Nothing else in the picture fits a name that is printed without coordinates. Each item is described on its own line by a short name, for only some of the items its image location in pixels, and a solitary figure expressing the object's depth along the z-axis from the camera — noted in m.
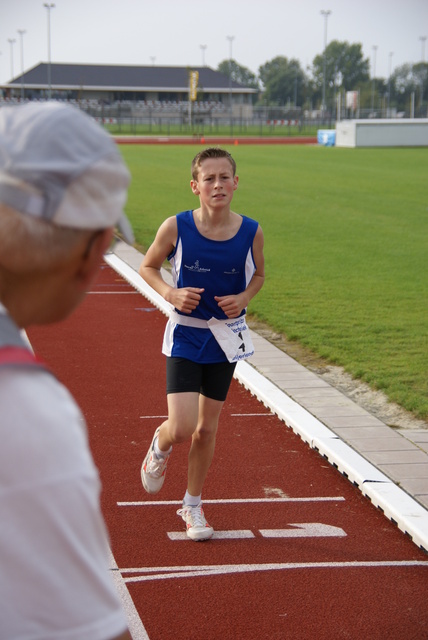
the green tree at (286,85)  136.88
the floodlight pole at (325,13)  112.25
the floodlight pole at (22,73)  99.39
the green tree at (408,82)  125.62
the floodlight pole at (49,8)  98.75
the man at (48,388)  1.21
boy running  4.97
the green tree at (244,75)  181.12
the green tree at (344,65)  160.25
